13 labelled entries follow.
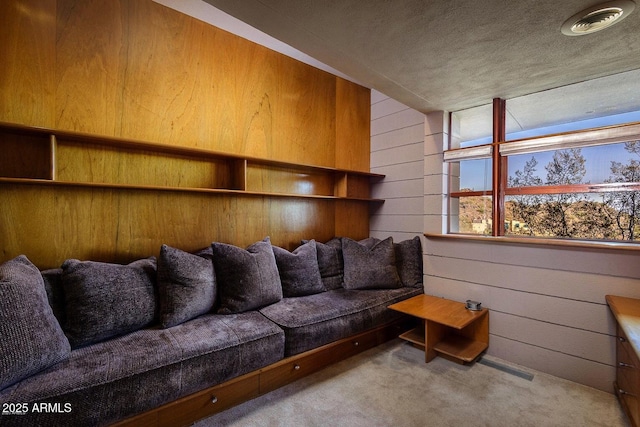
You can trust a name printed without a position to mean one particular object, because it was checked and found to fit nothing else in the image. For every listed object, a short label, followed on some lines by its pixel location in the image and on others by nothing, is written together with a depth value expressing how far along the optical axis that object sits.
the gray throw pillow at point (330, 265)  2.88
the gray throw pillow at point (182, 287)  1.88
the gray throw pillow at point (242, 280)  2.13
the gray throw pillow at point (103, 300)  1.64
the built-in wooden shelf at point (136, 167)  1.80
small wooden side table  2.21
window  2.00
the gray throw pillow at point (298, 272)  2.55
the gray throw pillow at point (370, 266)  2.82
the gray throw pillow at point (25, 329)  1.22
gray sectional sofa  1.26
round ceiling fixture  1.32
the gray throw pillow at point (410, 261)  2.96
